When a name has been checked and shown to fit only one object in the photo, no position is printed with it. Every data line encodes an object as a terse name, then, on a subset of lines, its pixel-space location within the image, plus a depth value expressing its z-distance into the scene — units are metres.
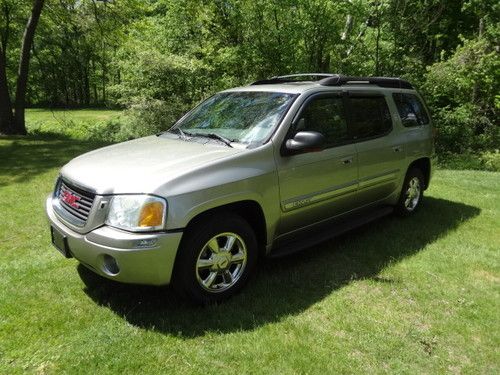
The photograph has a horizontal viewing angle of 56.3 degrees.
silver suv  3.47
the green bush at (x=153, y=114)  16.53
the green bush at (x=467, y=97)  14.26
